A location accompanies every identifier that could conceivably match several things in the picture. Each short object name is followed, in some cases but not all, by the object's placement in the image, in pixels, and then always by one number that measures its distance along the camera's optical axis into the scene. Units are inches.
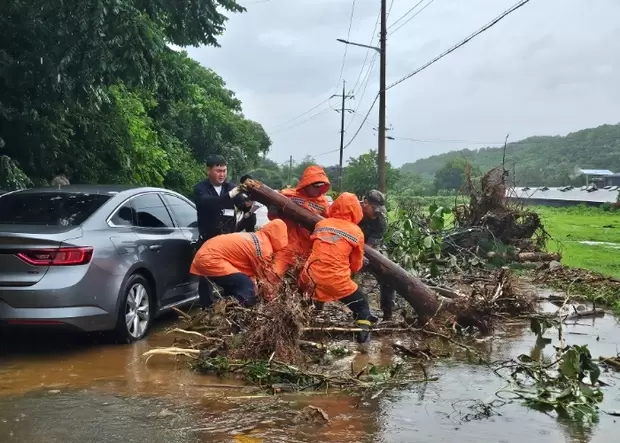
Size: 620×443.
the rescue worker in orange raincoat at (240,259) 260.8
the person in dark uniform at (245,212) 309.3
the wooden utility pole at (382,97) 974.4
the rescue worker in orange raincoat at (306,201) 293.1
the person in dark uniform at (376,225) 305.3
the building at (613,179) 3230.8
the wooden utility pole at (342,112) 2273.1
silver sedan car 237.3
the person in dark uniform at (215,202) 300.5
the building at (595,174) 3107.3
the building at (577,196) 2354.8
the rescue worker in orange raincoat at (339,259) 260.5
